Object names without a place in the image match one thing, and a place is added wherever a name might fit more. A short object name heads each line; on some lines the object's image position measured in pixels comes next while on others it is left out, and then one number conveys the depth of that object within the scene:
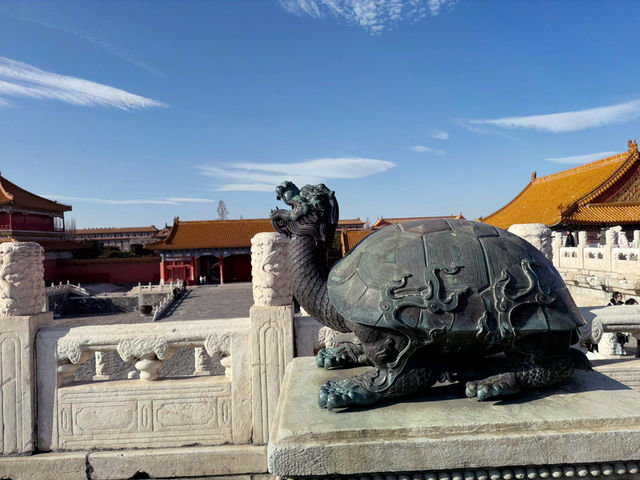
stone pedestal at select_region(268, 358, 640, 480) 1.50
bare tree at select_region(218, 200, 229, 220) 69.44
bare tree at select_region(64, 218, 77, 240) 27.62
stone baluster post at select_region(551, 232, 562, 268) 12.34
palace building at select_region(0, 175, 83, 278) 22.41
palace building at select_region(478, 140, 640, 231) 14.30
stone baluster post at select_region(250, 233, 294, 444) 2.96
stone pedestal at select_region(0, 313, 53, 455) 2.92
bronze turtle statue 1.69
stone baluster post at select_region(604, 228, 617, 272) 9.61
